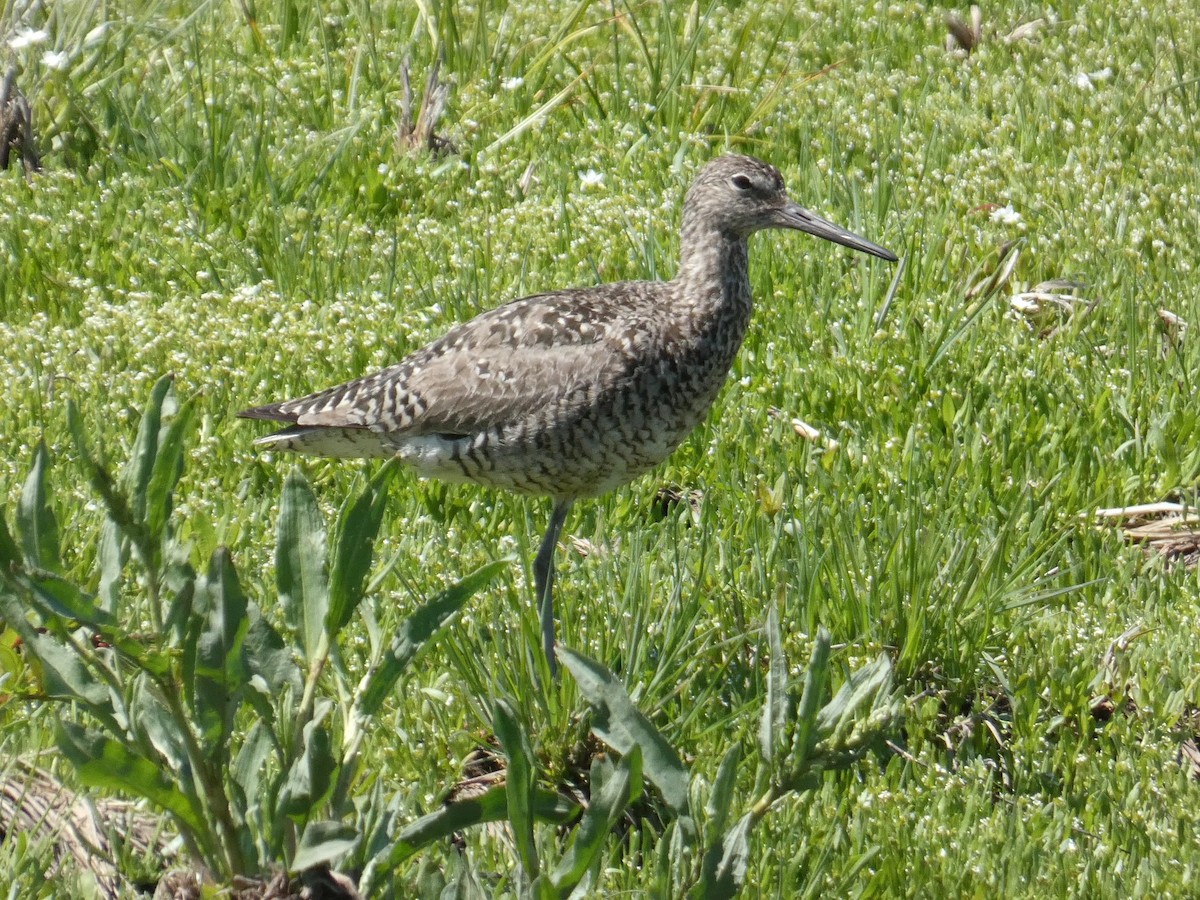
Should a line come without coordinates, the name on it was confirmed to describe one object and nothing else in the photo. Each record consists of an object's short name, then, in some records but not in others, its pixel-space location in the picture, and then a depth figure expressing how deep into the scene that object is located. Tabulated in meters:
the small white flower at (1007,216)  13.71
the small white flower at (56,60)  14.11
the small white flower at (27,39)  14.31
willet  9.42
